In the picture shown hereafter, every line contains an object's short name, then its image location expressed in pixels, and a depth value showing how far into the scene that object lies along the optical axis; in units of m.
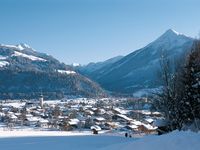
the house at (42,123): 104.08
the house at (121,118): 118.77
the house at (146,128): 73.31
